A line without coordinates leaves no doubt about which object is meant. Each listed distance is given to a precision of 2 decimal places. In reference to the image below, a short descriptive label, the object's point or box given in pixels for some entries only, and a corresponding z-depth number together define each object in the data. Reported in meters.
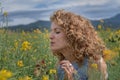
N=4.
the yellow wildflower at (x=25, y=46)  3.40
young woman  2.32
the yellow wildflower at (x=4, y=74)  0.84
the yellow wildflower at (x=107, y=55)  2.45
